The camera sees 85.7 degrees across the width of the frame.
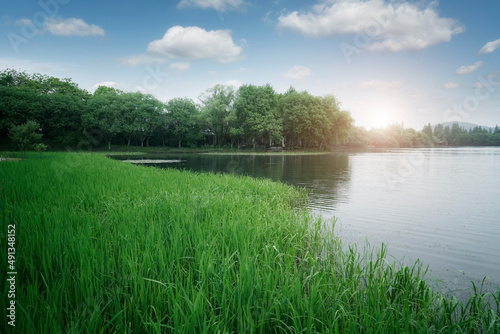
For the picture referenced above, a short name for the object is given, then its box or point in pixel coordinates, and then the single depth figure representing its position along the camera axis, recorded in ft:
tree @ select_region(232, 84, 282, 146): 195.72
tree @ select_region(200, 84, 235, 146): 205.36
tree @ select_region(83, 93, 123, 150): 185.95
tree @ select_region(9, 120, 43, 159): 111.86
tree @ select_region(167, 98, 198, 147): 220.08
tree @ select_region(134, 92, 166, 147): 201.87
